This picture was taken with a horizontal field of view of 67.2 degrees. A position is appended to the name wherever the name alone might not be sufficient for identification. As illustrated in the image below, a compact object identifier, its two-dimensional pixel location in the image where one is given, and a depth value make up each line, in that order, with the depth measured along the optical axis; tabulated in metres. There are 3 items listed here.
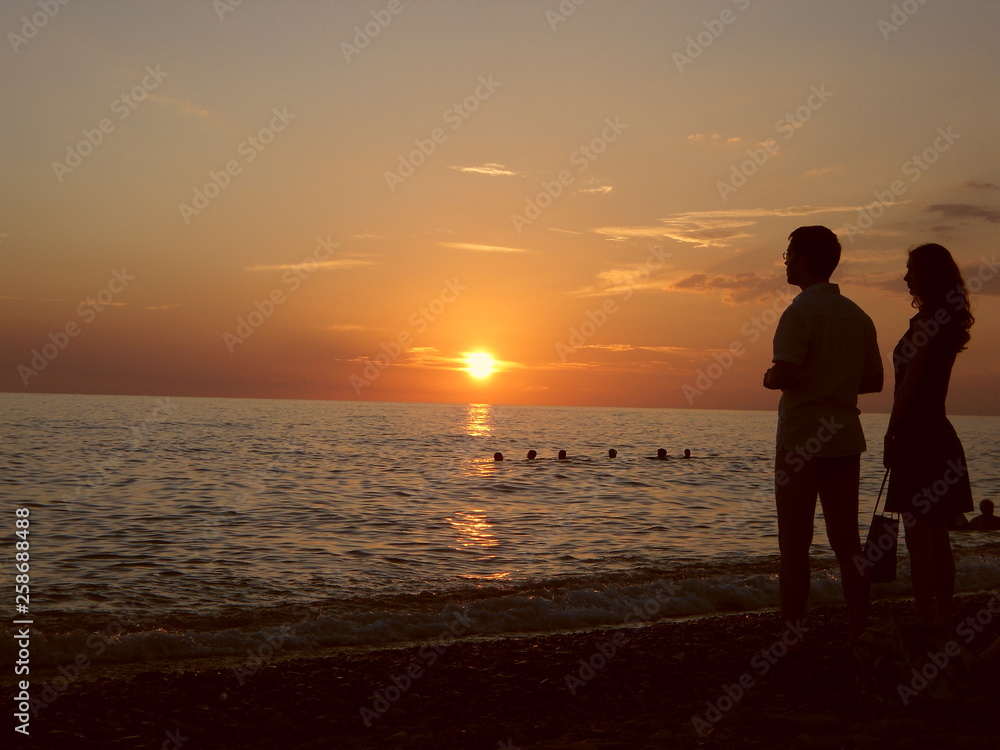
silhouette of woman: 4.76
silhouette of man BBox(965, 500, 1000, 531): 16.53
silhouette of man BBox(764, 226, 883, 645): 4.54
